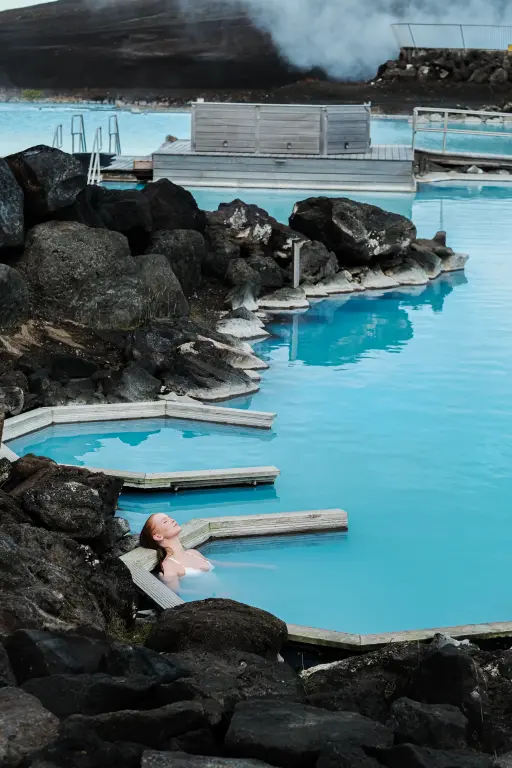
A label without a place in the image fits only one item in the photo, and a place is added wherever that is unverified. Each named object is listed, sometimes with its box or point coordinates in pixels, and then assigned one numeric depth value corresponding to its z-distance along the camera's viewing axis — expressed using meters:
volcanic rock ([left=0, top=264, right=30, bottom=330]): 11.59
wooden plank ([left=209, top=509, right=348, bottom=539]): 8.21
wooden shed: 25.47
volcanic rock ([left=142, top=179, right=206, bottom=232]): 15.54
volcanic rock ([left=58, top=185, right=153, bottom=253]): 13.76
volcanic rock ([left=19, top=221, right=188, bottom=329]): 12.37
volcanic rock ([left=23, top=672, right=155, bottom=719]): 4.10
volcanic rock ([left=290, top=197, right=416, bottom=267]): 16.55
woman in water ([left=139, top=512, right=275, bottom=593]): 7.36
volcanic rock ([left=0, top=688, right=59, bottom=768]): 3.76
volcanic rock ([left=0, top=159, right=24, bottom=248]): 12.19
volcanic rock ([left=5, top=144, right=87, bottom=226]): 12.86
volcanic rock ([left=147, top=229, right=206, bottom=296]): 14.48
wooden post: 15.52
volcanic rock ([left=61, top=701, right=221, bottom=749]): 3.78
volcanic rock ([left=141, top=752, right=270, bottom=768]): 3.56
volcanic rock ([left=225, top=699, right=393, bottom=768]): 3.77
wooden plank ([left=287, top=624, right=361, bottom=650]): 6.42
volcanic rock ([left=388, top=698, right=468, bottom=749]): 4.15
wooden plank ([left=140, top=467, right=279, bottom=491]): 8.89
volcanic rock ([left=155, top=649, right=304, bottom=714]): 4.31
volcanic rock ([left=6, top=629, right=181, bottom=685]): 4.41
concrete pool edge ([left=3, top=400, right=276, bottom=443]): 10.35
